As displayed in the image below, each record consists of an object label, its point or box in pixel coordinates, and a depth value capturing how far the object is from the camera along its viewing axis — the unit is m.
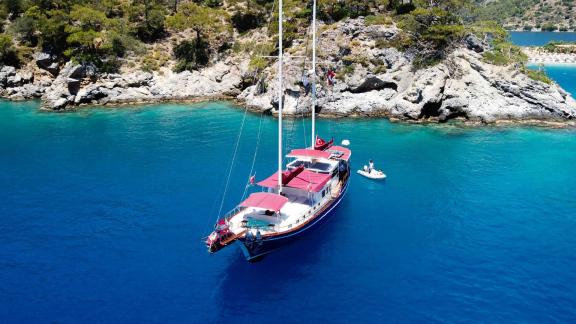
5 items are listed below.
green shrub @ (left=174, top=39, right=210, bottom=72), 94.82
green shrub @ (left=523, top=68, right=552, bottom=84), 75.38
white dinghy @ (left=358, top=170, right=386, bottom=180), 48.91
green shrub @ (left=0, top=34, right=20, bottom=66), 91.56
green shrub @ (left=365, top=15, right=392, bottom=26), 84.50
